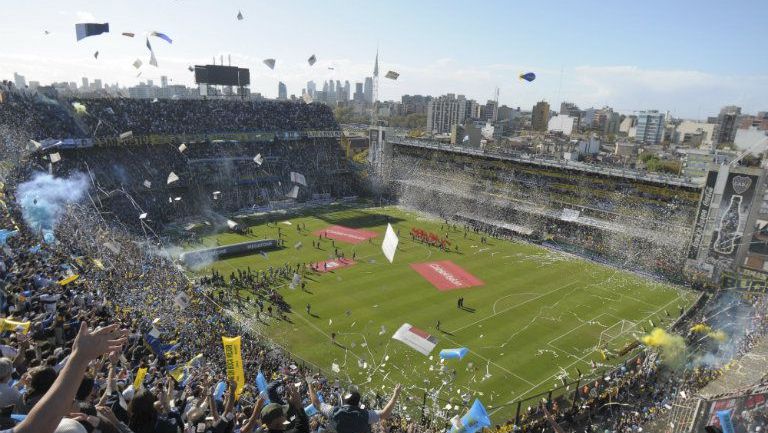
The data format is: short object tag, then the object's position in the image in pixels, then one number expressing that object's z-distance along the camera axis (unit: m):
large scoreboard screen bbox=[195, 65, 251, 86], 59.41
